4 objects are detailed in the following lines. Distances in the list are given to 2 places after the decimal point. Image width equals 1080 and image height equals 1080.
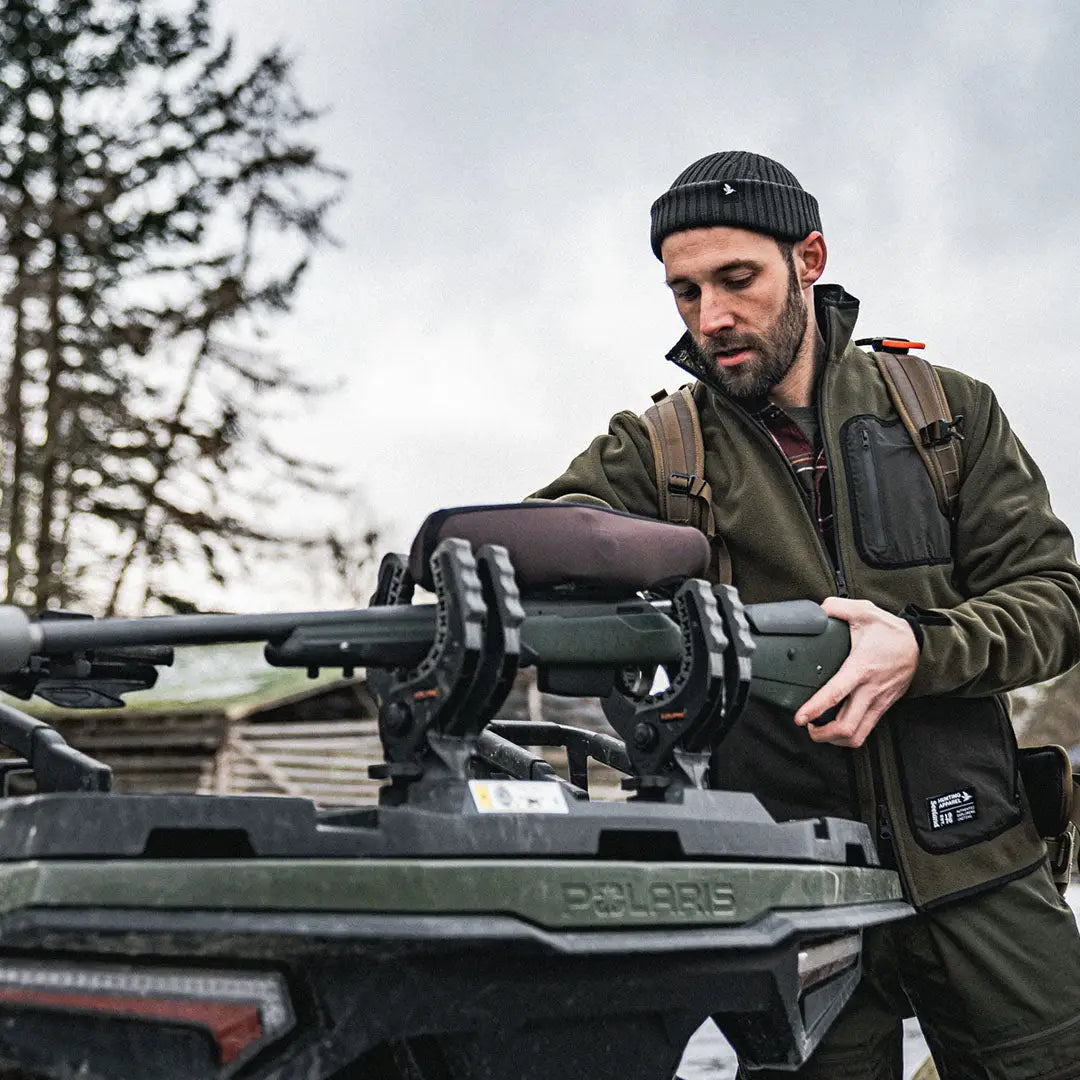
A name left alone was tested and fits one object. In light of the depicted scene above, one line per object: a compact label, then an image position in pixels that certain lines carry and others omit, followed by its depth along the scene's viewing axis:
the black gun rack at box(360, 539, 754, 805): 1.81
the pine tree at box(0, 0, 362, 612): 20.23
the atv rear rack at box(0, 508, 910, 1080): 1.58
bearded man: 2.91
